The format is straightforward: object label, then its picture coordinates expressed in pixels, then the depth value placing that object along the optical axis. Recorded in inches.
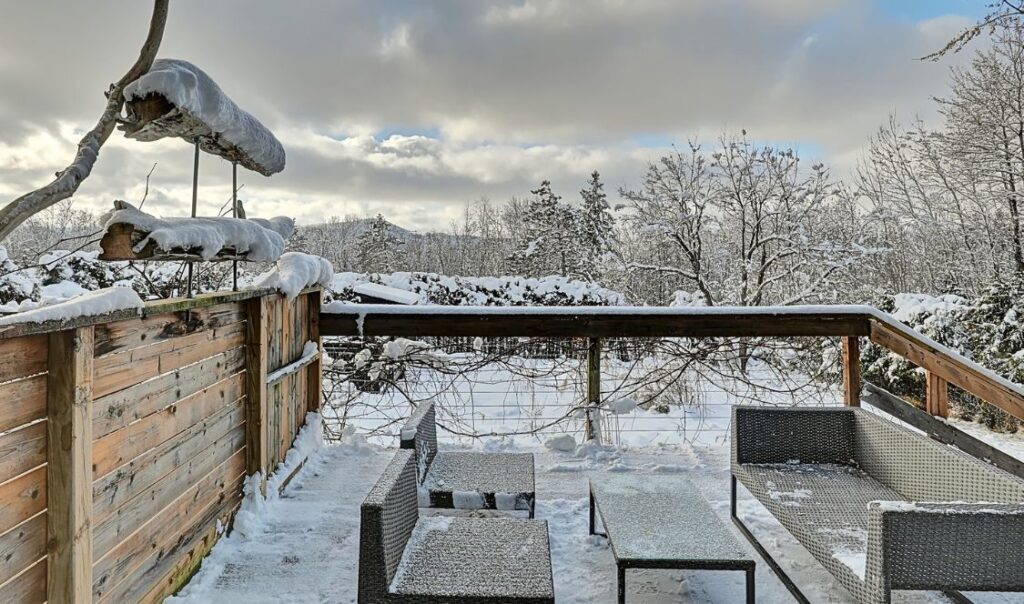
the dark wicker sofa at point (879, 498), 56.9
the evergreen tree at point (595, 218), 806.5
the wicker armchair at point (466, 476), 91.2
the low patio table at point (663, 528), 67.4
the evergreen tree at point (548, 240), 799.1
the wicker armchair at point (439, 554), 58.2
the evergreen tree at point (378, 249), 1007.6
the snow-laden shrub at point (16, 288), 189.9
